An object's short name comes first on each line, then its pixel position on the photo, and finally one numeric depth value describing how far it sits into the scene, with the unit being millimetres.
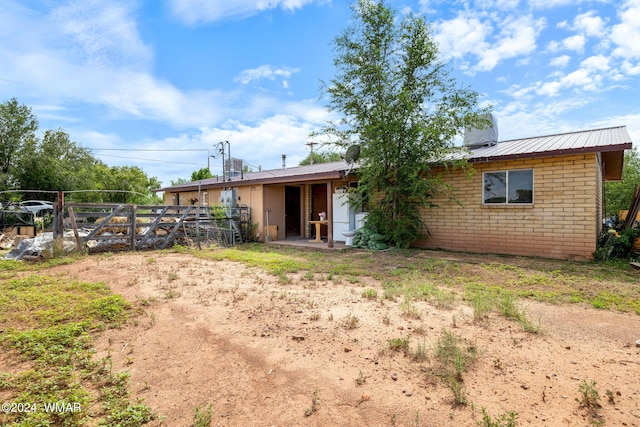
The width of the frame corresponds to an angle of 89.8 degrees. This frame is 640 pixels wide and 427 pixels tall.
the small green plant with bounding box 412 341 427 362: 2742
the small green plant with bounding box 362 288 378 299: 4679
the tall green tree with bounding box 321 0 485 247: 8672
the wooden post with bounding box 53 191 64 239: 8523
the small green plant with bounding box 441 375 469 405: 2131
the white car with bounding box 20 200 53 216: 14336
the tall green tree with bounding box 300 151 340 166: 36812
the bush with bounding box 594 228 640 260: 7344
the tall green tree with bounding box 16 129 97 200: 24250
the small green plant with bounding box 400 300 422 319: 3824
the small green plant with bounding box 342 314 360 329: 3502
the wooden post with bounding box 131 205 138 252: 9707
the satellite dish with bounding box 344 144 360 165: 9797
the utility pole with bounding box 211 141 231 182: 16766
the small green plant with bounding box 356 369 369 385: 2406
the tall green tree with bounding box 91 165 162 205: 27853
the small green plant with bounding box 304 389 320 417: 2059
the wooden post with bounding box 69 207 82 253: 8609
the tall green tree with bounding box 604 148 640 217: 21953
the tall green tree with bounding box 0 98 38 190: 24047
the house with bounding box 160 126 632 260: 7391
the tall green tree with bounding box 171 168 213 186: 33031
